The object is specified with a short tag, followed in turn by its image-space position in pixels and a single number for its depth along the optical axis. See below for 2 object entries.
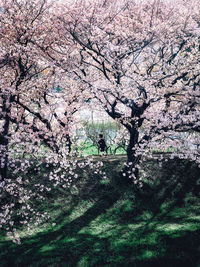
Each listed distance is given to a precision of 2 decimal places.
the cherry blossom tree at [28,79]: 11.12
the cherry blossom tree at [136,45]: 12.15
